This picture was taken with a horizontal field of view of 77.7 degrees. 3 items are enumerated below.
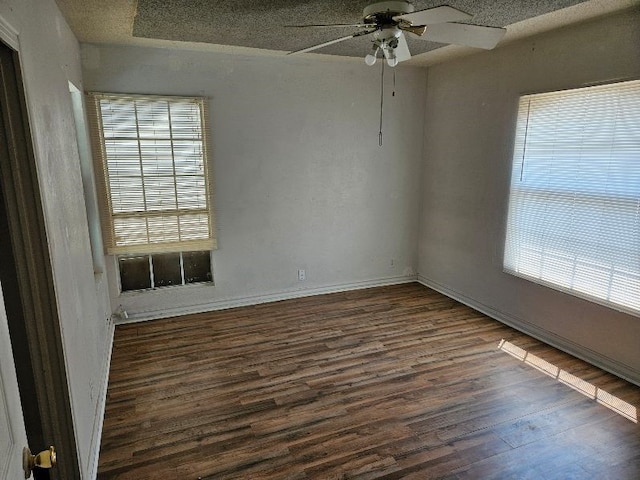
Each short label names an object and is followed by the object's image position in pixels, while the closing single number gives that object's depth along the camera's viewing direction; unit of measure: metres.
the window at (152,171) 3.58
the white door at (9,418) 0.82
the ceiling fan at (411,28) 2.08
